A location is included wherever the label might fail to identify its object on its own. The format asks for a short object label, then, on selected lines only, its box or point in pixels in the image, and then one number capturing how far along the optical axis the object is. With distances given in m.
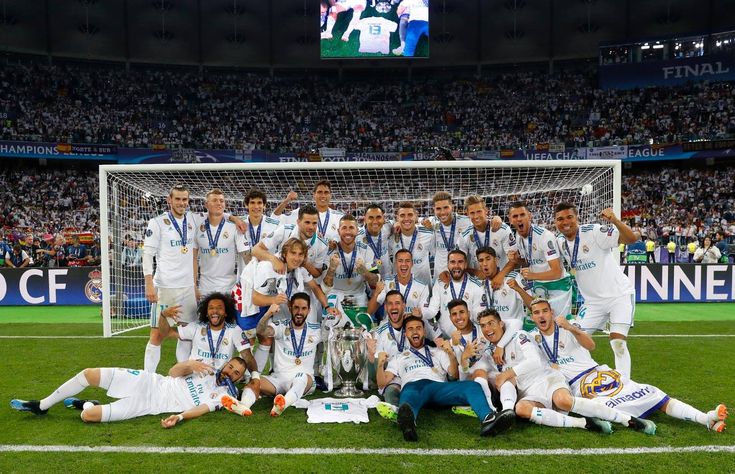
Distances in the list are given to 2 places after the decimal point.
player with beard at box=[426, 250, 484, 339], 5.37
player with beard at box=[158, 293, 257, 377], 4.74
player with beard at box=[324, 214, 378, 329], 5.56
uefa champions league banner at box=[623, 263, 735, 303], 10.88
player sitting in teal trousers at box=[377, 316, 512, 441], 3.95
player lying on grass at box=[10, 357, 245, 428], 4.23
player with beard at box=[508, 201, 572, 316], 5.38
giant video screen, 24.61
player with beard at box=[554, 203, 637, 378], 5.11
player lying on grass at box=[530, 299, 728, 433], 4.04
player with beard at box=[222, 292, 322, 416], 4.84
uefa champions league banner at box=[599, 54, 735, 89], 25.89
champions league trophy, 5.04
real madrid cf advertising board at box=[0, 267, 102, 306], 11.30
